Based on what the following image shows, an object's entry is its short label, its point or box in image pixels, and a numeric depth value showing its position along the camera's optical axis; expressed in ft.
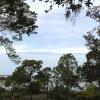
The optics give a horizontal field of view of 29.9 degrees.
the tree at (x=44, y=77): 71.04
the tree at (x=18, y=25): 29.10
